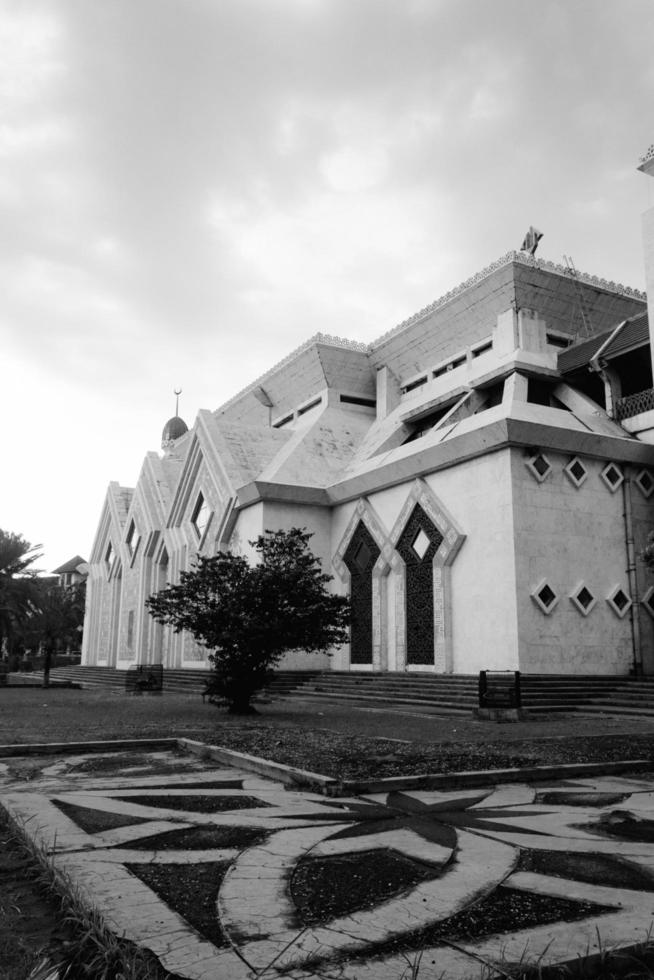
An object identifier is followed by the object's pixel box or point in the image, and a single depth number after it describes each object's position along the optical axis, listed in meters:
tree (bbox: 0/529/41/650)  26.00
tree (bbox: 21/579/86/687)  26.83
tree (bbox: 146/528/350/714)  12.99
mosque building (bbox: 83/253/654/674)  17.86
